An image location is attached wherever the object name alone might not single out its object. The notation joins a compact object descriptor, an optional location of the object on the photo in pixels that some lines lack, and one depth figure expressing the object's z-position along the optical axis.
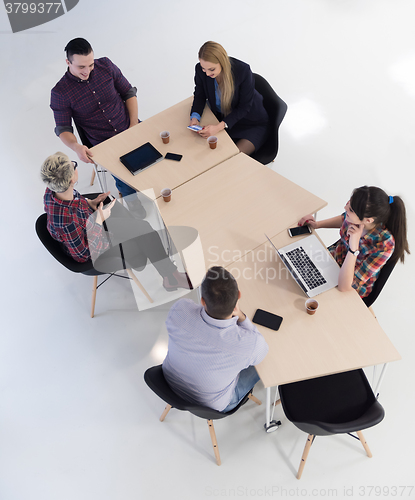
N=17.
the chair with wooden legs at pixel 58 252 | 2.63
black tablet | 3.05
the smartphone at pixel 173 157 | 3.09
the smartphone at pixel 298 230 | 2.64
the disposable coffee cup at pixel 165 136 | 3.16
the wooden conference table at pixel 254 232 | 2.18
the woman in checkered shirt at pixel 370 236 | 2.21
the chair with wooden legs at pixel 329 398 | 2.27
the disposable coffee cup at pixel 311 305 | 2.30
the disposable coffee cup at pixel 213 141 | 3.09
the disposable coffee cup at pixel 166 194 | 2.83
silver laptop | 2.41
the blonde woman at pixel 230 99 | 3.02
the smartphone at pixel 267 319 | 2.29
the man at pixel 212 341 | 1.91
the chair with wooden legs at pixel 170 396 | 1.97
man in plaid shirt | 3.15
